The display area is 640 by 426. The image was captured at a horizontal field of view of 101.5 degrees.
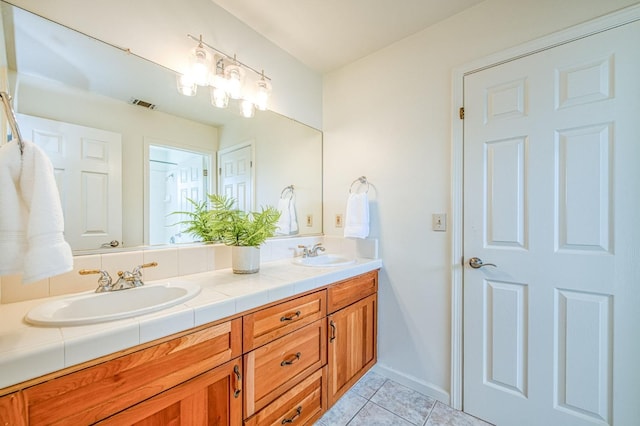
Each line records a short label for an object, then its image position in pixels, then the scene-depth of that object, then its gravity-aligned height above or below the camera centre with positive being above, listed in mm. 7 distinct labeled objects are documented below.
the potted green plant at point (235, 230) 1415 -103
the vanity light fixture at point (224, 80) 1405 +783
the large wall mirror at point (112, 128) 1031 +409
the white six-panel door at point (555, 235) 1147 -114
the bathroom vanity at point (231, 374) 666 -556
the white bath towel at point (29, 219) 649 -19
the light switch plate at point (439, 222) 1618 -63
